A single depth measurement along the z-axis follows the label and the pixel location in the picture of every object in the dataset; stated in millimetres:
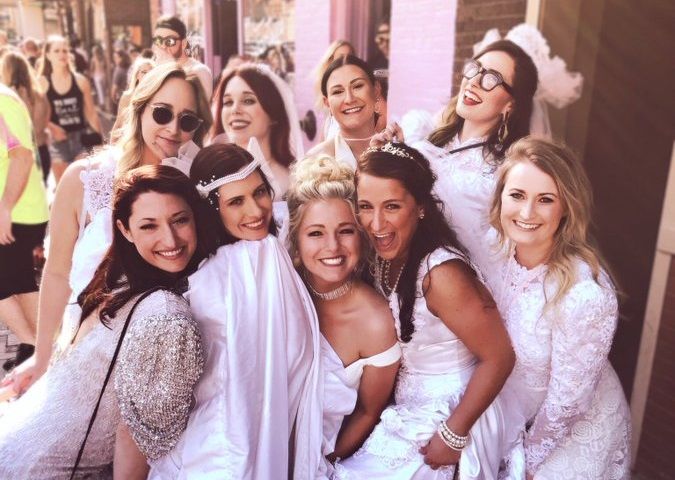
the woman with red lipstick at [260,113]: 3176
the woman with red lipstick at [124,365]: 1832
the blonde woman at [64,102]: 7480
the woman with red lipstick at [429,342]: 1977
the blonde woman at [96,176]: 2674
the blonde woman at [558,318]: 1947
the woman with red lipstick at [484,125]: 2654
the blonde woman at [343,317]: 2137
